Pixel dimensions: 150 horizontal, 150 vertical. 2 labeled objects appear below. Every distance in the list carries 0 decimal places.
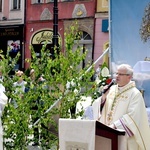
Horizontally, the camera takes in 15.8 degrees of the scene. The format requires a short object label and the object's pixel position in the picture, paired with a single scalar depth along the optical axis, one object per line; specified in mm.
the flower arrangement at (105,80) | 6994
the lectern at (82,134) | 5287
